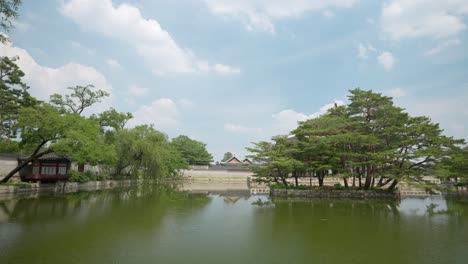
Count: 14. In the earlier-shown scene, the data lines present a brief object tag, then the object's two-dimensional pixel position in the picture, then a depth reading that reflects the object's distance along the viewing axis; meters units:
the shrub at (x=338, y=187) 20.30
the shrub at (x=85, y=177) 22.18
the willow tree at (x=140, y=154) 26.97
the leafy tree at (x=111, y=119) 28.38
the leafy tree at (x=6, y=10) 7.50
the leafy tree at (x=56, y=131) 16.81
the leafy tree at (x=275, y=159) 19.42
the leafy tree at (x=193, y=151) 51.78
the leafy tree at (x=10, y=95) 24.70
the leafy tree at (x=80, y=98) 23.66
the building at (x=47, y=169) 21.75
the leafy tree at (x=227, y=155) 88.54
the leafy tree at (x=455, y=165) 15.51
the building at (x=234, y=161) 56.72
